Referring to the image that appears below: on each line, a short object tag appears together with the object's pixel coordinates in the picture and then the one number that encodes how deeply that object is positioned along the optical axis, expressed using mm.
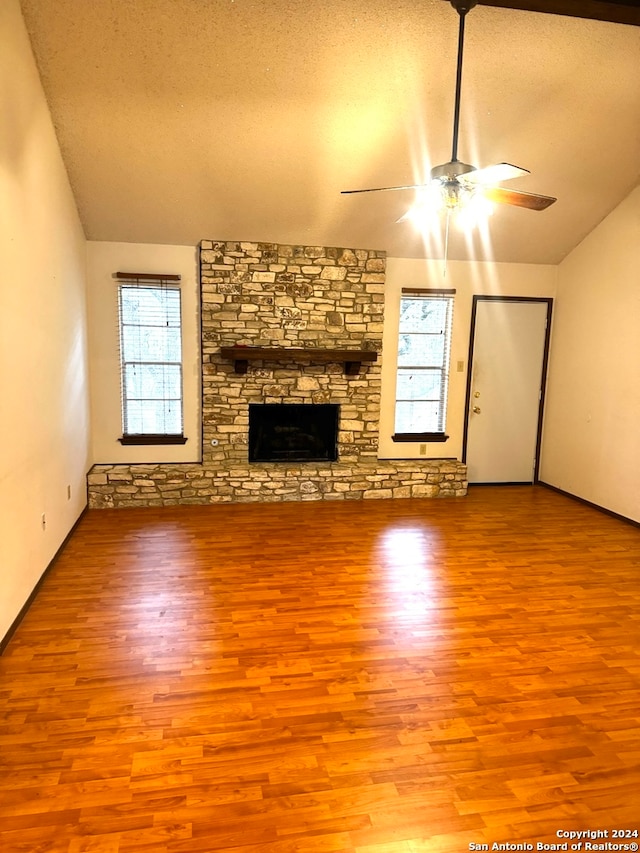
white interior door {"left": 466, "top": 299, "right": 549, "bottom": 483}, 6152
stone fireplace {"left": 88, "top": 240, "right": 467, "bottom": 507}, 5375
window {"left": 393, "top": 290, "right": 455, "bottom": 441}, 6000
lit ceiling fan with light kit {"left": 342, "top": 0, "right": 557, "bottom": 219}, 2756
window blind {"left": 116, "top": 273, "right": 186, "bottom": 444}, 5398
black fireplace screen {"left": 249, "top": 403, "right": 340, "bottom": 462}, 5785
